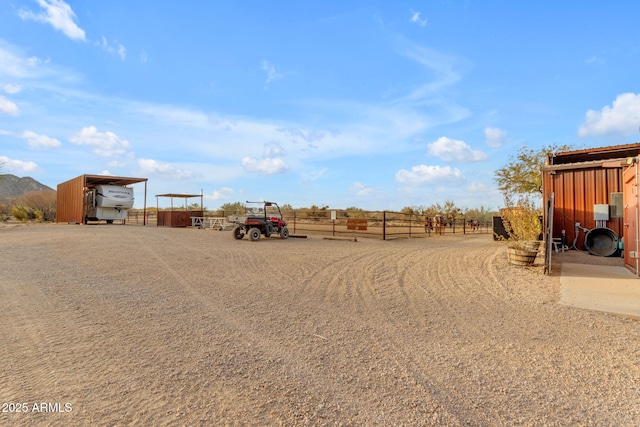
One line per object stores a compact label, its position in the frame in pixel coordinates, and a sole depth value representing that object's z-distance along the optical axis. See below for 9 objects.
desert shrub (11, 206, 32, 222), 29.39
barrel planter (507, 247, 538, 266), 7.78
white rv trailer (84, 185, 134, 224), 21.31
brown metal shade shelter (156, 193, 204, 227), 24.16
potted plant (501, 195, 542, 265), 7.84
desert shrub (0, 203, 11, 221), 30.70
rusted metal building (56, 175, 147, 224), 21.72
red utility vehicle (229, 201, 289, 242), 13.91
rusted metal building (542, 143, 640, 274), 10.67
